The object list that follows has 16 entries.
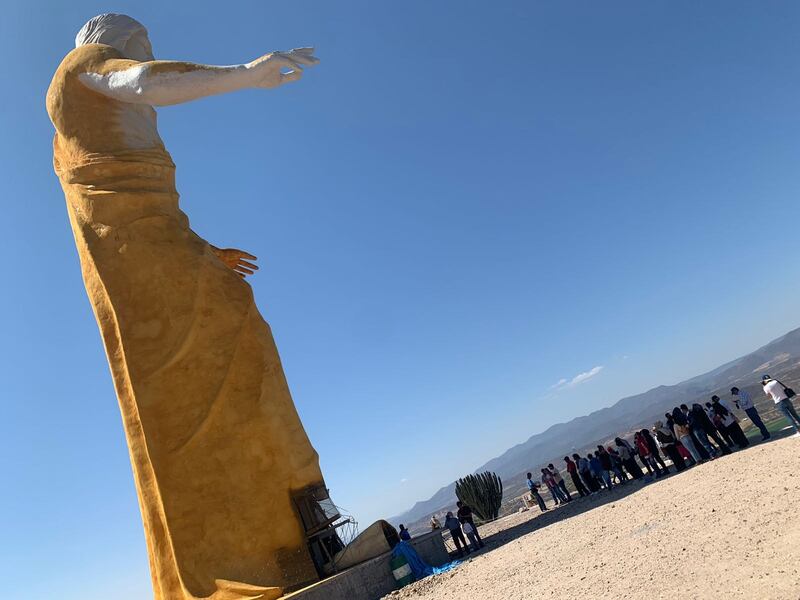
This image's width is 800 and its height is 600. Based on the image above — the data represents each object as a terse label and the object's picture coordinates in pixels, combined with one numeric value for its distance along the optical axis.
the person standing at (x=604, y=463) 12.32
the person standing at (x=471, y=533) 10.57
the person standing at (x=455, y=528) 10.74
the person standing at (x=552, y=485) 13.81
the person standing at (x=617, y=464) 12.55
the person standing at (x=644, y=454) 11.57
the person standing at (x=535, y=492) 14.02
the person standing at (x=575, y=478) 13.53
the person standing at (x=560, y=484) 13.80
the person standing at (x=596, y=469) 12.42
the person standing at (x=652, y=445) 11.48
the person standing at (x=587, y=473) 13.01
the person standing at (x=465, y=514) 11.02
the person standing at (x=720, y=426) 10.55
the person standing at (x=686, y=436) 10.37
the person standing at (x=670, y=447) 10.73
